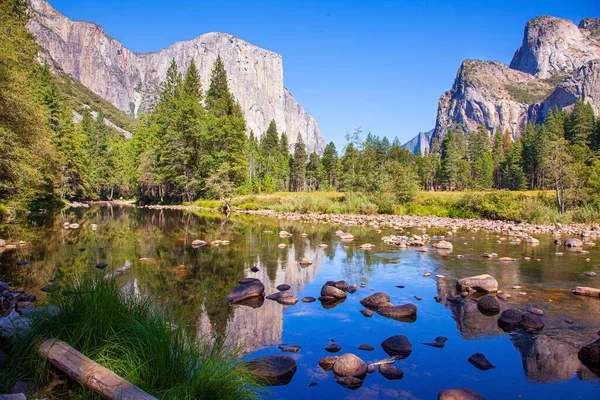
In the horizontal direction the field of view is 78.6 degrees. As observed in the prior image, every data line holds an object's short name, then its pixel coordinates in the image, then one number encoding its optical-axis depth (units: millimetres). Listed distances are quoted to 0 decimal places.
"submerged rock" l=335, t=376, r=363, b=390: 5363
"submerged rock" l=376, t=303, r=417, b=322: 8375
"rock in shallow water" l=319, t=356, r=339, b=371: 5957
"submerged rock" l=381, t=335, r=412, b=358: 6533
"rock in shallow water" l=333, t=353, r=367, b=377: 5652
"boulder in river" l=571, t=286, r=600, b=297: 9556
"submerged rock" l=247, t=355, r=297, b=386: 5477
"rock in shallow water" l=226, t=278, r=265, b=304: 9250
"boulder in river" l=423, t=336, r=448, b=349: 6908
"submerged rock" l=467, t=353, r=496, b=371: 6039
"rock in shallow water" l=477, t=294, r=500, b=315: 8586
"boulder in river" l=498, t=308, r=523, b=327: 7781
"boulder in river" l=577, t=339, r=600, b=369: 6074
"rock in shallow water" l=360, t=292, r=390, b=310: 9094
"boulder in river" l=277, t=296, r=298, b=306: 9258
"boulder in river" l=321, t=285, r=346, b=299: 9785
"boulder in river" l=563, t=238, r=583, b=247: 18164
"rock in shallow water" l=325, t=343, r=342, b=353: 6609
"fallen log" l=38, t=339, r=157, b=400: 3299
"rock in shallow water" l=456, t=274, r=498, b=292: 10031
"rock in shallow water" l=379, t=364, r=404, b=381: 5686
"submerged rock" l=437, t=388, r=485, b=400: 4891
